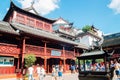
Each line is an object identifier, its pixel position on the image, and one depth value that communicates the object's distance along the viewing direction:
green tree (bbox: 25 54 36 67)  9.17
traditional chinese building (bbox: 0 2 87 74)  9.23
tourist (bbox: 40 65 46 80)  7.98
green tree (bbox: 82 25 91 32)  26.17
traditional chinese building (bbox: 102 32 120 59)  14.20
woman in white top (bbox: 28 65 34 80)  7.29
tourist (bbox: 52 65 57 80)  7.96
